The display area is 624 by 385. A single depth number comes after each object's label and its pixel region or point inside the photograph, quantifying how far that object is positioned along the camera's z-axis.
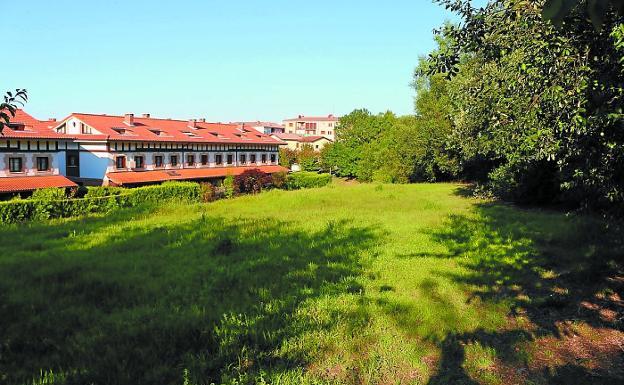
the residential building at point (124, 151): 32.73
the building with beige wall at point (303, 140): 107.00
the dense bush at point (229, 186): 42.62
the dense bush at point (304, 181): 52.38
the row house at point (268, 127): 106.15
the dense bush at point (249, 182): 43.84
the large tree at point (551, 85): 6.95
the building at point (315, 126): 150.25
